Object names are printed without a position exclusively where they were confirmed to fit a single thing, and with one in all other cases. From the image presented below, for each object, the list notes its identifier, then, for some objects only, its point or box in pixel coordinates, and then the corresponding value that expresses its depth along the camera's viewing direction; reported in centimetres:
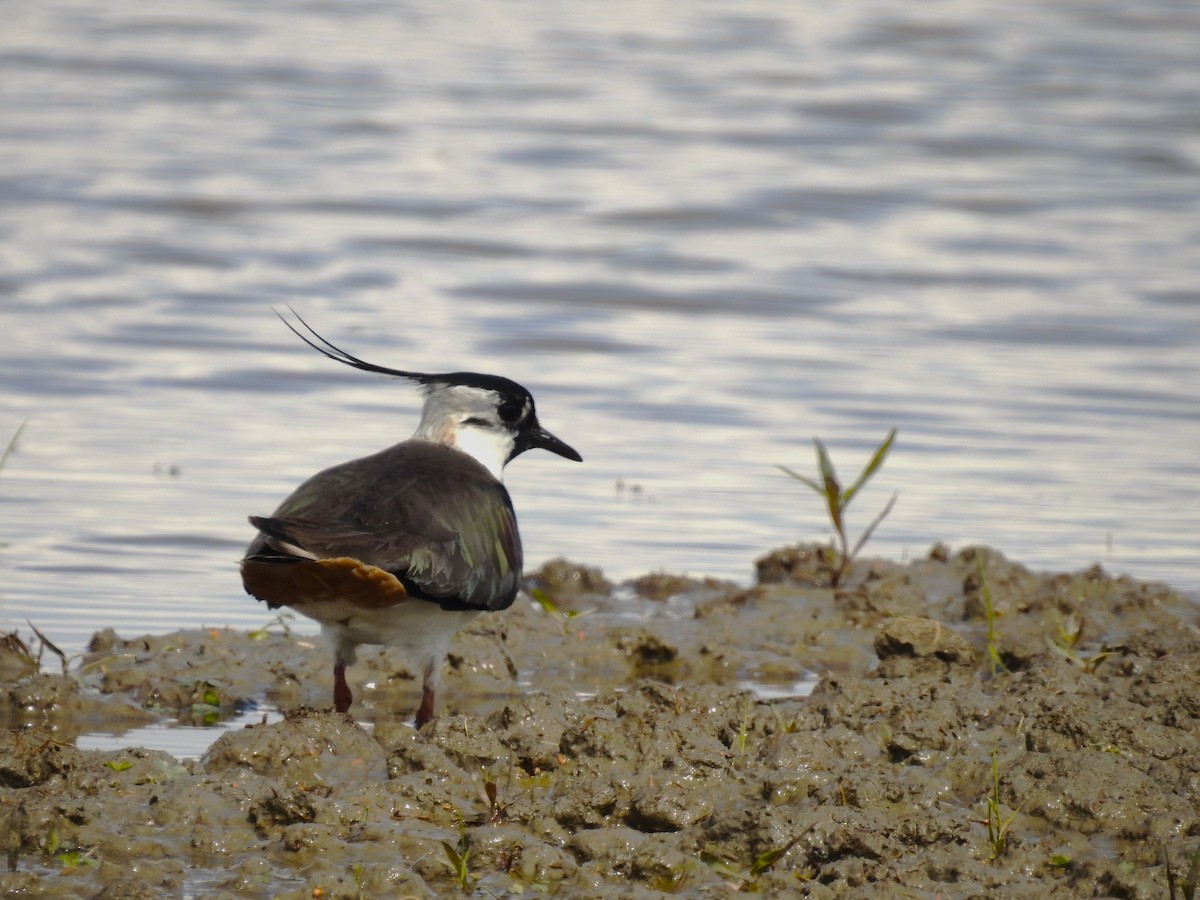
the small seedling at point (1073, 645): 1163
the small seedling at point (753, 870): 778
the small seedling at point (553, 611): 1345
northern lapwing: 933
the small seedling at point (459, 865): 755
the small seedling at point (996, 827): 805
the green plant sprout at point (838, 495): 1381
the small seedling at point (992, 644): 1165
